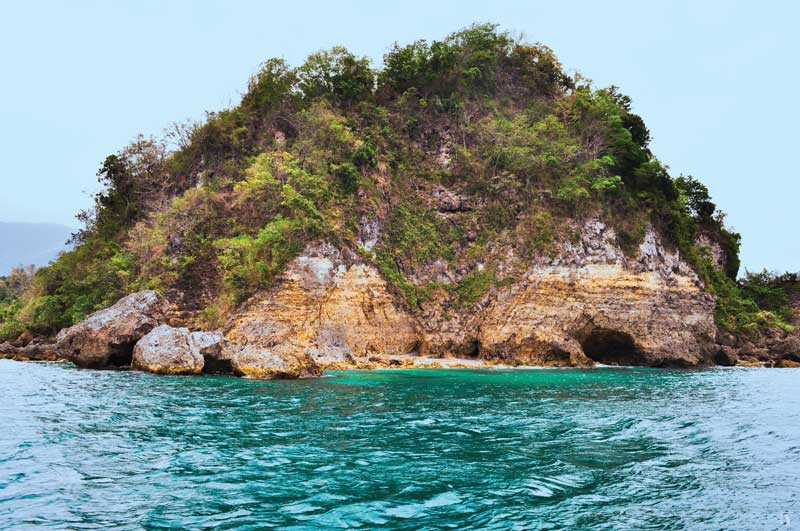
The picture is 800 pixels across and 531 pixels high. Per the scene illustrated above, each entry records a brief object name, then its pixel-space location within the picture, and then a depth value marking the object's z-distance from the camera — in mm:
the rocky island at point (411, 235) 29359
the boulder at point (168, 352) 20533
